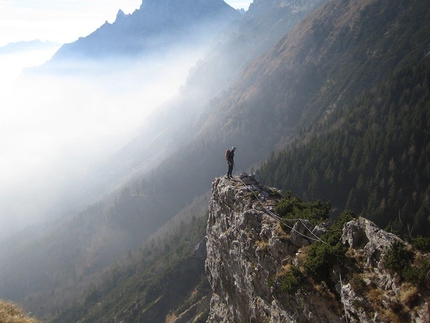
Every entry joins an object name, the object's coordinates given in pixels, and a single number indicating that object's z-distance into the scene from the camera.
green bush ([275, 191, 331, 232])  28.33
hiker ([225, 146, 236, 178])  40.19
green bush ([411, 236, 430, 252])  17.92
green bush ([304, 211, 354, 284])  21.16
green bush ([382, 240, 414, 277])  17.22
